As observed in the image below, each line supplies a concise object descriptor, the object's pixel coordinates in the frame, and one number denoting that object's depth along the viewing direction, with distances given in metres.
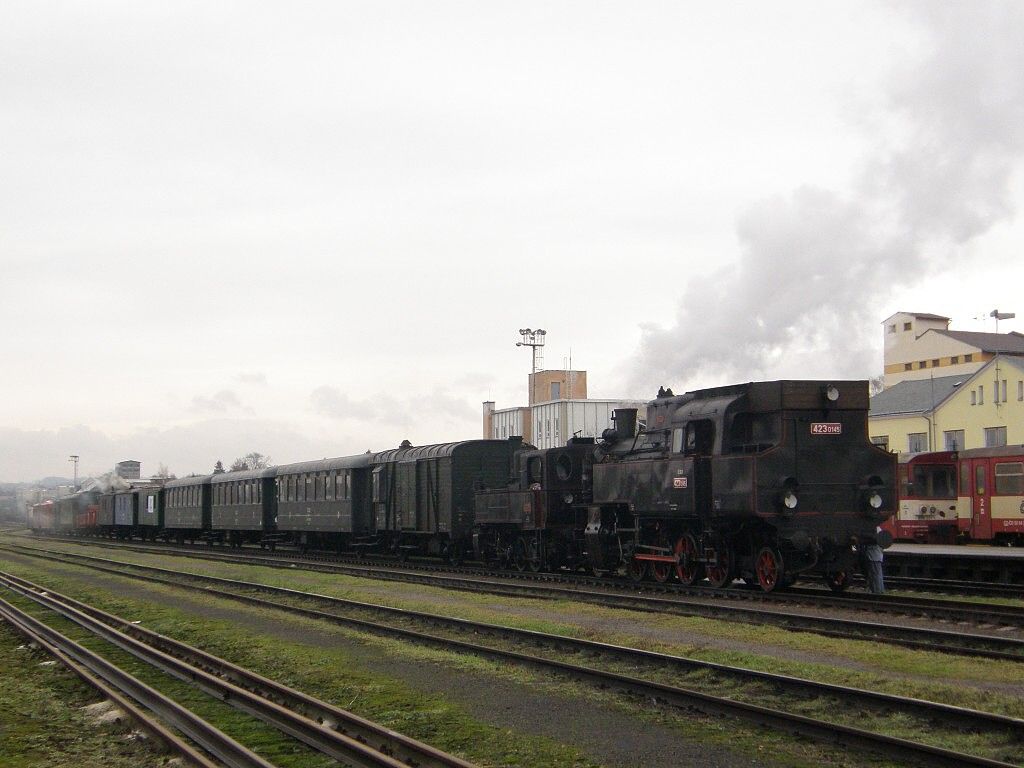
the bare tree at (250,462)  167.27
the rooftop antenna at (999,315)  80.56
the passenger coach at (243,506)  45.03
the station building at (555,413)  70.12
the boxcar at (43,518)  93.31
